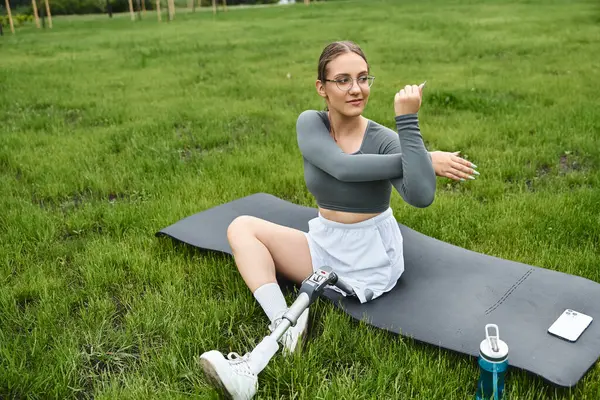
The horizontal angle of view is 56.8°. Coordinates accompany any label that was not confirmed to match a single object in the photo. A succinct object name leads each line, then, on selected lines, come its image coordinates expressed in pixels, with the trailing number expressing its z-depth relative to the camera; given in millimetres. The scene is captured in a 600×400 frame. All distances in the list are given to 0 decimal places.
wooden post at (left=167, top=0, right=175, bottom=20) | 22978
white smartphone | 2199
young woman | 2092
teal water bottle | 1791
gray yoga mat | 2115
